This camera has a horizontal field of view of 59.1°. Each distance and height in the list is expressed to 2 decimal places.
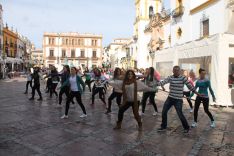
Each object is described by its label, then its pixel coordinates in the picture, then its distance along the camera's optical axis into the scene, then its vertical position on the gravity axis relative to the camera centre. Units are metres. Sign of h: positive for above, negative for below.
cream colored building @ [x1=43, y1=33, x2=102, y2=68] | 48.63 +5.57
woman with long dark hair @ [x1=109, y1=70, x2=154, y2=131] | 4.55 -0.47
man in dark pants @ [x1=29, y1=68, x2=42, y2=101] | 8.03 -0.34
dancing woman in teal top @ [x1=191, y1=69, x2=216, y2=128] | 4.86 -0.46
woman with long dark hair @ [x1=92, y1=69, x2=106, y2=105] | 7.06 -0.40
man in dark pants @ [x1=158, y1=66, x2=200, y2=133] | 4.42 -0.43
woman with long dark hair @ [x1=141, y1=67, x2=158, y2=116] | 6.06 -0.34
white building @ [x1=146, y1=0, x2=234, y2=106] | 7.66 +1.40
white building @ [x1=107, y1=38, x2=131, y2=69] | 36.99 +3.97
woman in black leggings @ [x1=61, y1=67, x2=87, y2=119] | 5.47 -0.39
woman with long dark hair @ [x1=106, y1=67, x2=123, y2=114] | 6.16 -0.74
